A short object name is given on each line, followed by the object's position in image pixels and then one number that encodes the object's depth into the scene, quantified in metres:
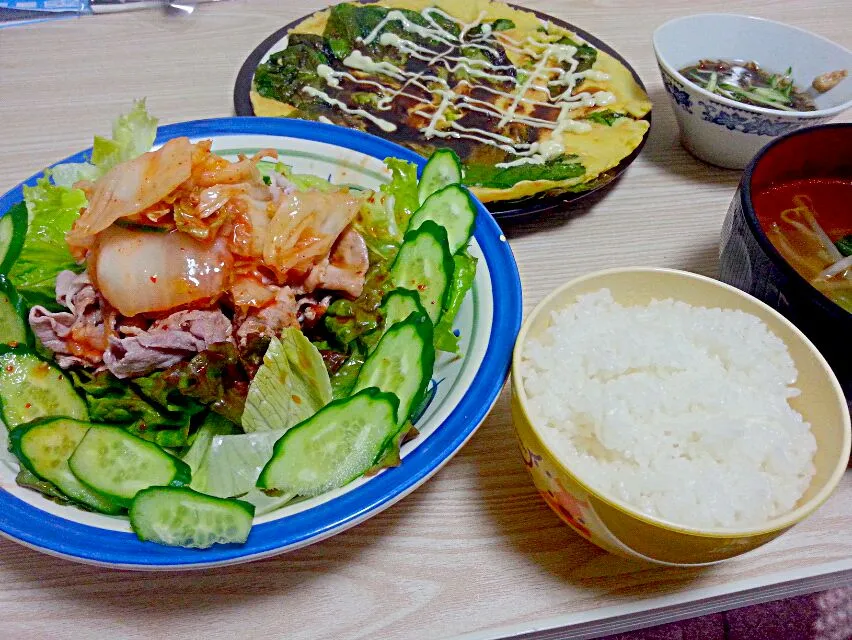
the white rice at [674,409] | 0.28
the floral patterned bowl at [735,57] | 0.47
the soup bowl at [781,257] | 0.32
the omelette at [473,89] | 0.49
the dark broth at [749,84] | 0.52
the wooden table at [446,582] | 0.30
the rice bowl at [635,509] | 0.27
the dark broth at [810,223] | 0.37
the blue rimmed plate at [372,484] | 0.27
